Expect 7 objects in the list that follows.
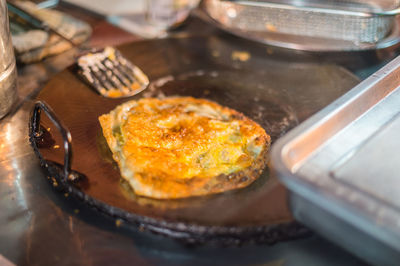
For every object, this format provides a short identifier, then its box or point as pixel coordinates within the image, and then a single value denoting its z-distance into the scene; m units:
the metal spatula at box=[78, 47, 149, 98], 0.64
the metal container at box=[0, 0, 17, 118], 0.57
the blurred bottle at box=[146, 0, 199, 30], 0.83
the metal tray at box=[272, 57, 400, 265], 0.44
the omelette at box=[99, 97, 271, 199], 0.52
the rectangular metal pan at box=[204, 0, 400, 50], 0.74
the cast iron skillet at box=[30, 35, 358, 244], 0.49
